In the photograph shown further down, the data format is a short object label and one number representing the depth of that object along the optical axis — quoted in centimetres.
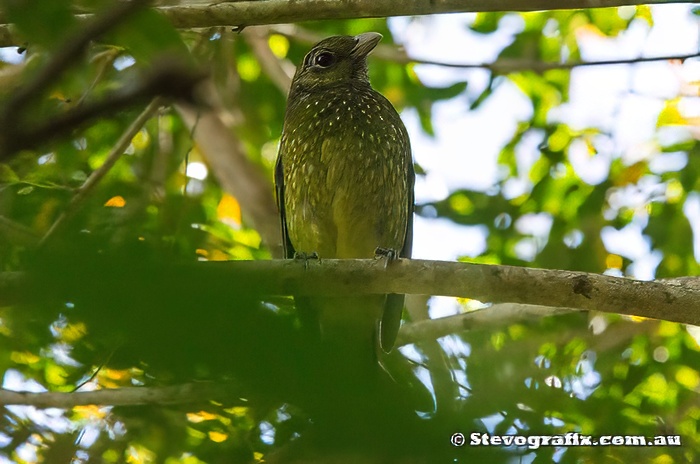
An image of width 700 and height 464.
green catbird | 860
